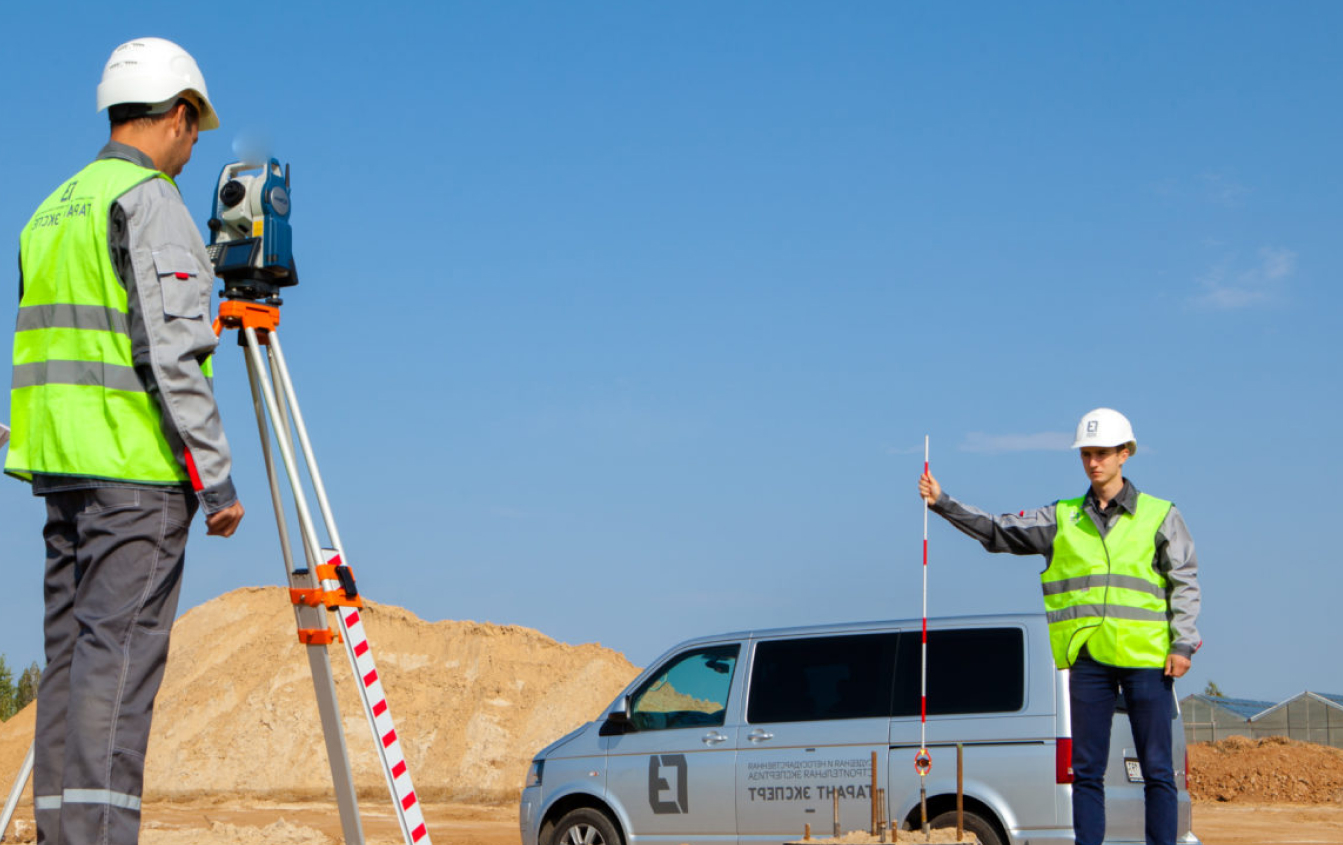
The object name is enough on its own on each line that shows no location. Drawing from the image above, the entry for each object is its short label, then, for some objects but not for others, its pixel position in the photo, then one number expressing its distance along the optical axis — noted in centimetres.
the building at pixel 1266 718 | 3284
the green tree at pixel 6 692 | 4569
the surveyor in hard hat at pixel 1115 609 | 658
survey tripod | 530
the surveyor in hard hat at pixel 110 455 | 366
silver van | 904
